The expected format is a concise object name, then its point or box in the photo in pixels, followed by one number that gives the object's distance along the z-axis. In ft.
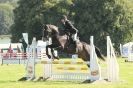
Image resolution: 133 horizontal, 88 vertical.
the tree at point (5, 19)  537.24
